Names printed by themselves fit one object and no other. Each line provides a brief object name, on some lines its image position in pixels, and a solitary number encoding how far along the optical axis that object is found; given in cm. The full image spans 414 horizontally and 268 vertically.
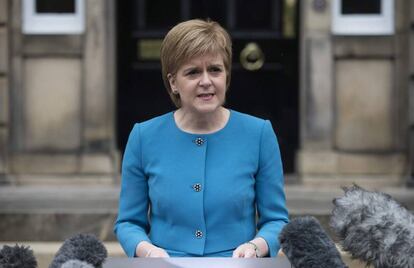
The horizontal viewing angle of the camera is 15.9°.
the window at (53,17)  1070
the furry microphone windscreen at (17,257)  308
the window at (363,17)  1070
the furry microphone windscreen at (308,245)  299
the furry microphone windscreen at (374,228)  285
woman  424
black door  1103
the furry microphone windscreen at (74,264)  297
